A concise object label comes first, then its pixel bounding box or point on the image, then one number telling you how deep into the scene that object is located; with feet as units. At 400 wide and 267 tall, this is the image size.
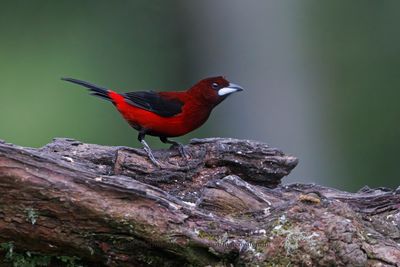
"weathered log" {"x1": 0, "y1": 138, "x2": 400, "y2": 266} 25.30
